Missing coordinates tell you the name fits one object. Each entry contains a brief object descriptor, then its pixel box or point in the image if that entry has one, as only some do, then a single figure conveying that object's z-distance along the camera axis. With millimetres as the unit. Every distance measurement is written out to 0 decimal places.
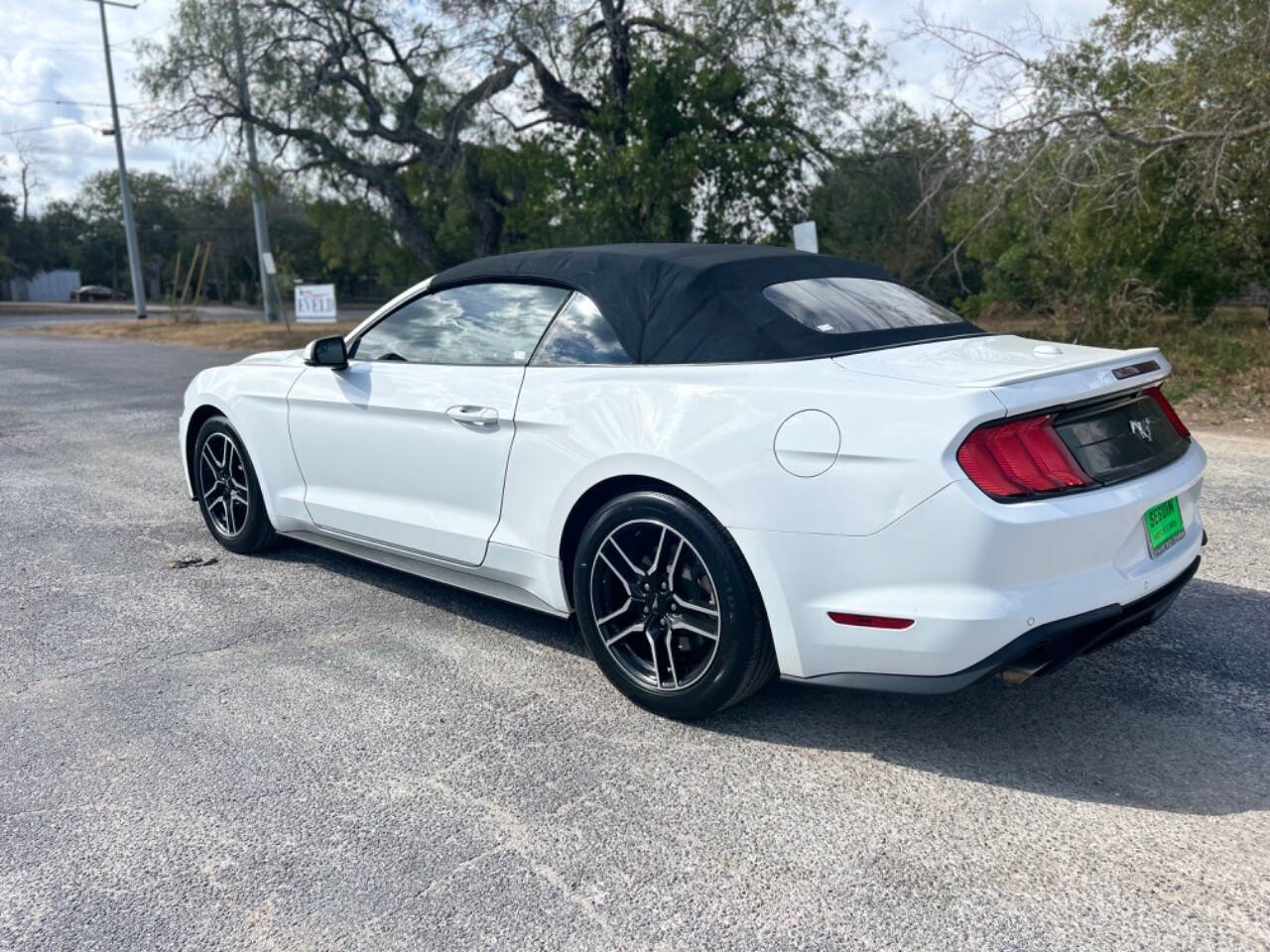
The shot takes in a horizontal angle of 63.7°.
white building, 77125
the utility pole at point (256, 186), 23469
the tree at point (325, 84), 23641
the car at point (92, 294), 70188
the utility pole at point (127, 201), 34969
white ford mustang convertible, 2836
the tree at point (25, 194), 82812
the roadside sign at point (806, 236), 12172
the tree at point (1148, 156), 12336
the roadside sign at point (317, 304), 24594
